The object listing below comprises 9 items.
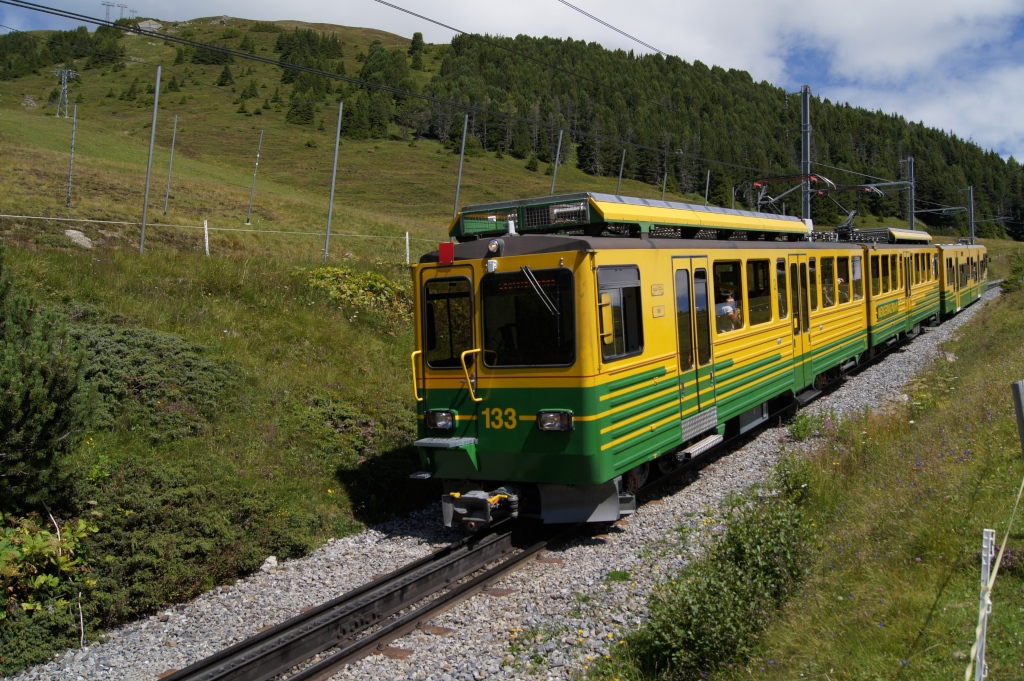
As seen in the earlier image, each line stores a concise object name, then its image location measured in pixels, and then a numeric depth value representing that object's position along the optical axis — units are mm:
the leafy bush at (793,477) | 8180
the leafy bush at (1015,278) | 29691
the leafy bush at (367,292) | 15867
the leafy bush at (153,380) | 8930
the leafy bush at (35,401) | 6438
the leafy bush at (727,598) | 5016
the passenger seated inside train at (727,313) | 9906
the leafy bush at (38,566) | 6191
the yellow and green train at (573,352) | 7523
